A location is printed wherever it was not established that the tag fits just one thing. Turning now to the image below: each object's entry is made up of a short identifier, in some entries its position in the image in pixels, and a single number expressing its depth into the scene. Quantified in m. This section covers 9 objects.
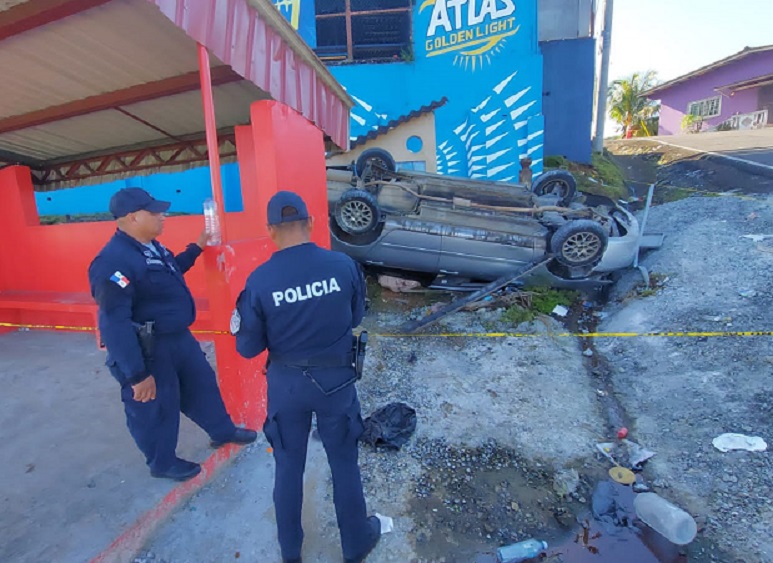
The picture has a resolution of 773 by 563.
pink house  24.33
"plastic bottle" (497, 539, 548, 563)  2.54
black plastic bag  3.45
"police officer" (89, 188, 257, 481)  2.40
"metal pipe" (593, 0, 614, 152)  14.12
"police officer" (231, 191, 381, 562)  2.11
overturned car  6.36
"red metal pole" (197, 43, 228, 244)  2.90
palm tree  29.30
